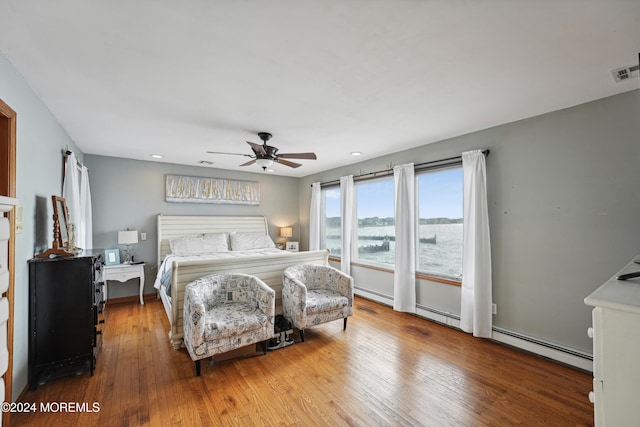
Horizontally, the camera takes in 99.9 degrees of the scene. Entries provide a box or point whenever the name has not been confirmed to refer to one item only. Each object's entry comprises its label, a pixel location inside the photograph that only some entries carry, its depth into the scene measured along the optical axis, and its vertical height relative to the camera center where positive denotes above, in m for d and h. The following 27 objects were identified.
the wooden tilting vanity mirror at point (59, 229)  2.28 -0.08
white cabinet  0.93 -0.52
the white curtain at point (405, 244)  3.87 -0.40
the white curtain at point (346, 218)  4.92 -0.01
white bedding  4.02 -0.63
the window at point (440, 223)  3.50 -0.09
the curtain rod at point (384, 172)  3.36 +0.73
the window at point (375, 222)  4.46 -0.08
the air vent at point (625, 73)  1.85 +1.01
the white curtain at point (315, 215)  5.73 +0.06
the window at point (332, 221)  5.52 -0.07
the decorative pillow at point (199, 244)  4.57 -0.45
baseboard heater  2.43 -1.30
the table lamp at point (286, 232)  6.08 -0.32
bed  2.82 -0.55
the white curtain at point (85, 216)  3.41 +0.05
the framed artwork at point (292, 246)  6.04 -0.63
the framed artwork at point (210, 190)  4.98 +0.56
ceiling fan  3.11 +0.74
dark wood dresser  2.17 -0.82
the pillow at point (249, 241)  5.20 -0.46
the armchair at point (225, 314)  2.32 -0.93
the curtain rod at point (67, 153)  3.07 +0.77
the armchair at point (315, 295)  2.95 -0.94
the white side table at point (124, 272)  4.07 -0.82
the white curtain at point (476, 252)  3.01 -0.41
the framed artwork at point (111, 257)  4.23 -0.59
